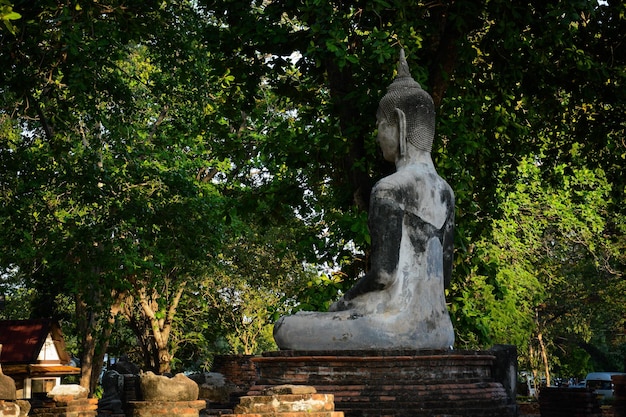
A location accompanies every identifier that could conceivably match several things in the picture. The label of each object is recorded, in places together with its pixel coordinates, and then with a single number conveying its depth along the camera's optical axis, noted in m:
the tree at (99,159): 12.00
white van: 38.50
